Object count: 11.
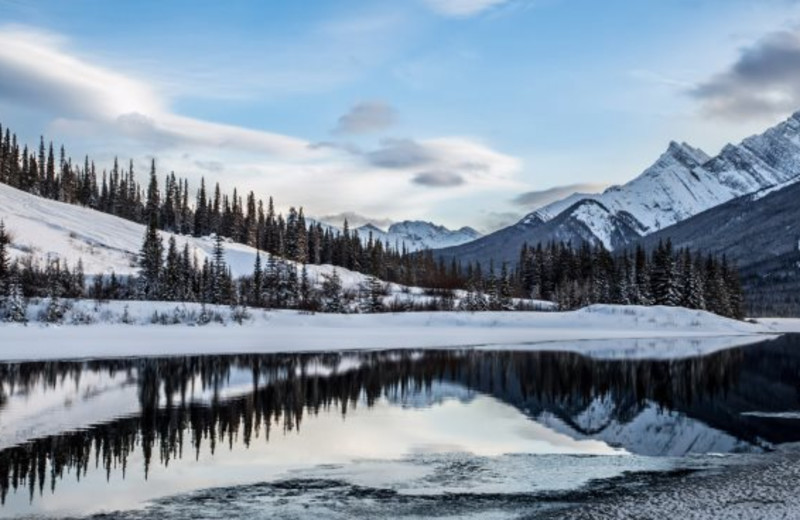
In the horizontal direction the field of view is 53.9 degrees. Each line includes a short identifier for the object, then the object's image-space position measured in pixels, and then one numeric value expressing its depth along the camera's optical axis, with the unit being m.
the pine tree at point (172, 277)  106.75
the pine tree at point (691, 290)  118.99
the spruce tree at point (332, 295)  111.69
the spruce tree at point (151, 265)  107.82
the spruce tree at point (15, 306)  64.88
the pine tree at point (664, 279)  118.94
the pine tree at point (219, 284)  111.06
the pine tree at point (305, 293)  113.51
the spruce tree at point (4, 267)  78.01
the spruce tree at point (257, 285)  121.86
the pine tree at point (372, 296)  116.19
